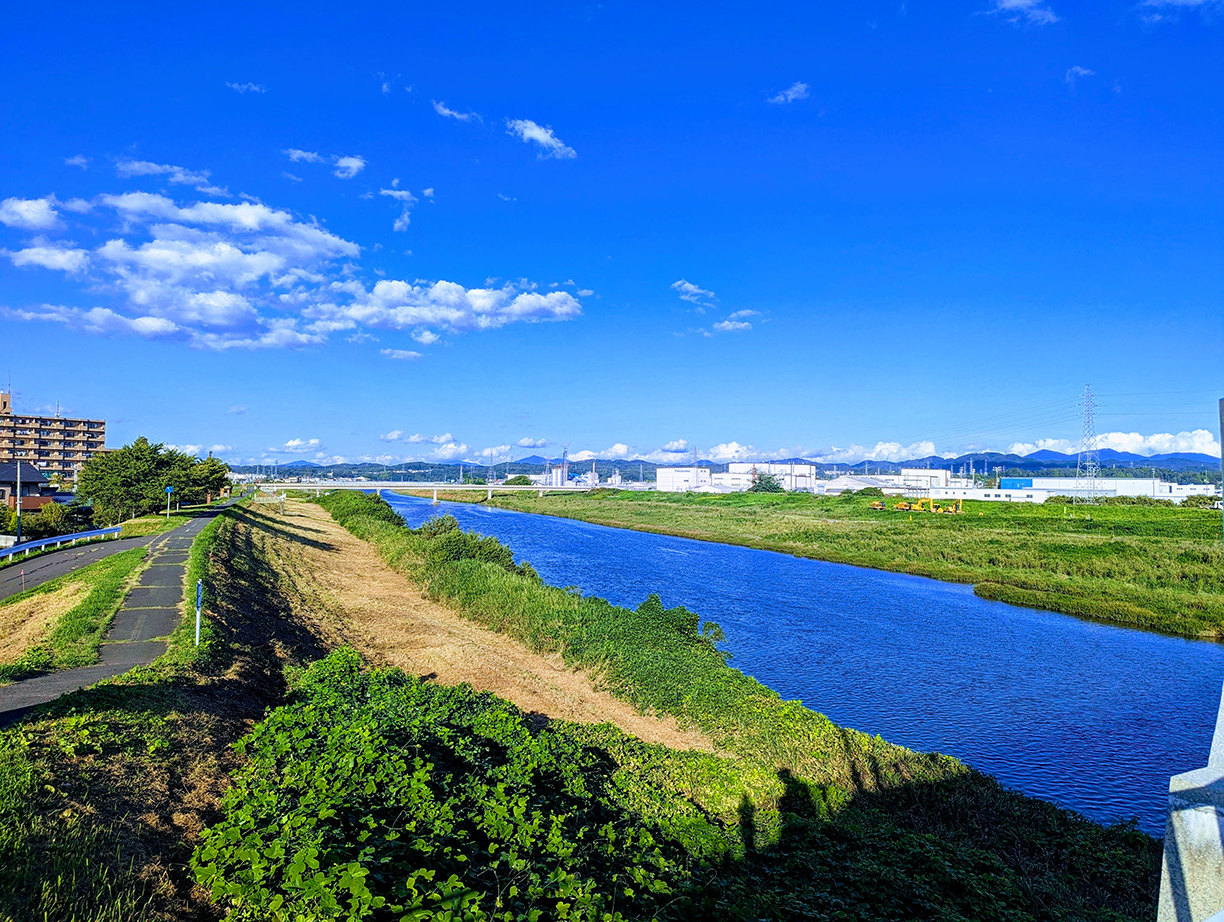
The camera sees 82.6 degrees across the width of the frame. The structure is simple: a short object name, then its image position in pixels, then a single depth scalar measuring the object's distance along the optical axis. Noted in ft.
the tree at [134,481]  153.89
